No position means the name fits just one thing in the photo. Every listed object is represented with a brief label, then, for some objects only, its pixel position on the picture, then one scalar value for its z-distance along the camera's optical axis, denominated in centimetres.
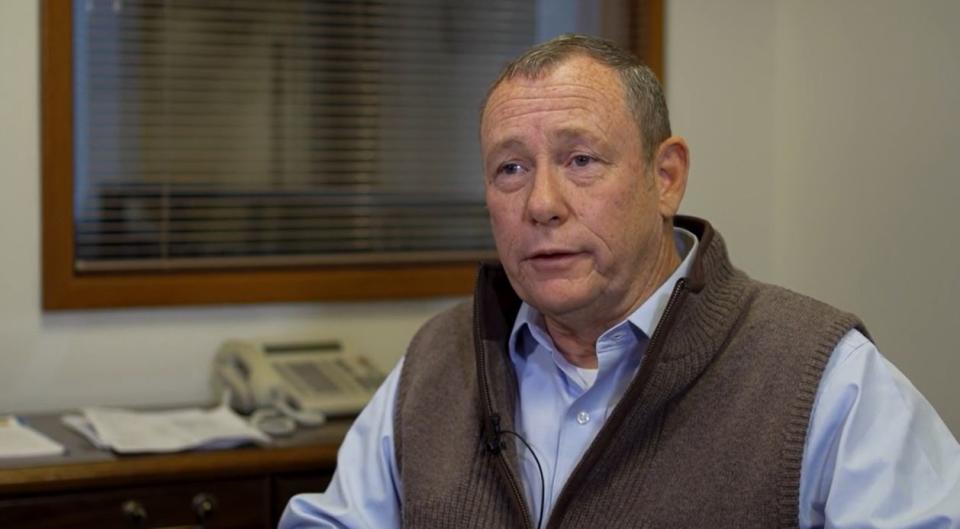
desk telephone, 266
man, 156
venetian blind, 280
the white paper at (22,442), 231
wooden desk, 222
